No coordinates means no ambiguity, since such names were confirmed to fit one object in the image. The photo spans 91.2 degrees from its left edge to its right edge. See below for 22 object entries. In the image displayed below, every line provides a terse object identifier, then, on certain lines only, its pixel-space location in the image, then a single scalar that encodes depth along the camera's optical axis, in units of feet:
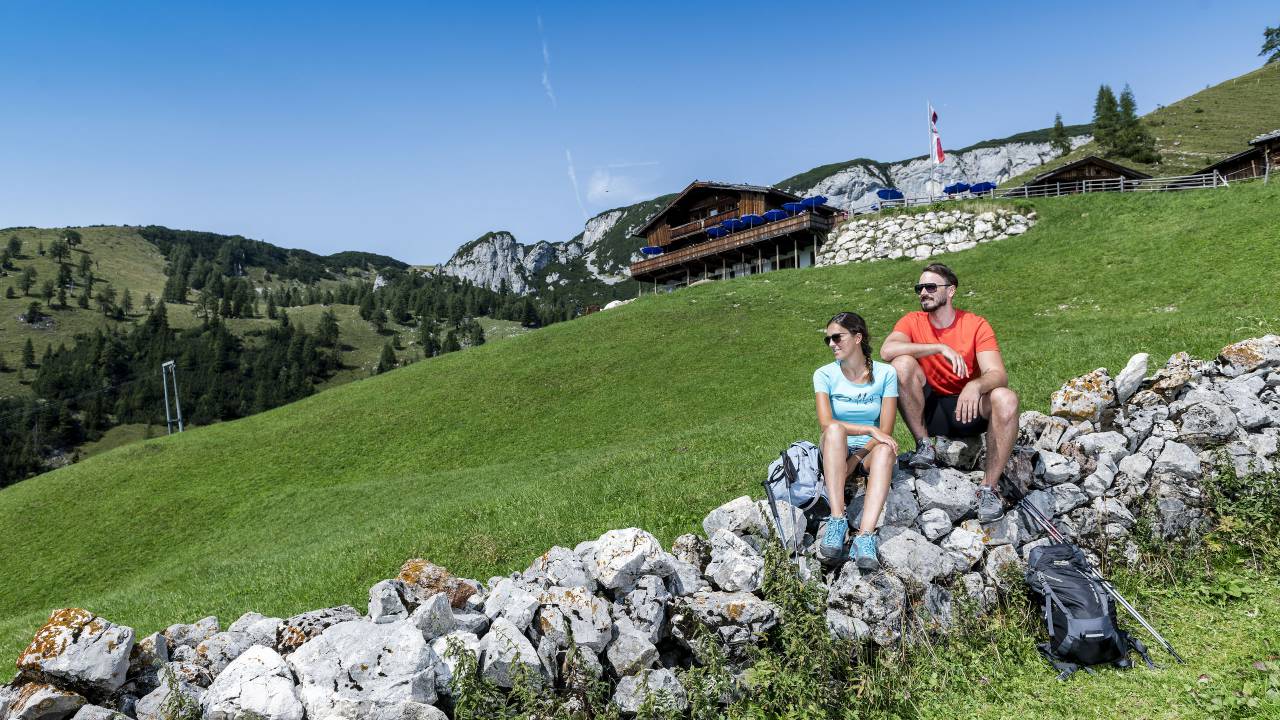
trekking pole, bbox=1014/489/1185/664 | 18.80
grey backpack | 23.30
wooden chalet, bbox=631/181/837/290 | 186.60
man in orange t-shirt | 23.30
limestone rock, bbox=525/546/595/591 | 20.83
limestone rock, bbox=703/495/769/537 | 24.08
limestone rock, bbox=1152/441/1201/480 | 24.80
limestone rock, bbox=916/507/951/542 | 23.15
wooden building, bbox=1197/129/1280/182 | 173.17
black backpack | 18.17
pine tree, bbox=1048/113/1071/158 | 336.08
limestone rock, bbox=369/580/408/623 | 19.47
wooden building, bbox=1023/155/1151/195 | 210.59
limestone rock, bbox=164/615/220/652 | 20.89
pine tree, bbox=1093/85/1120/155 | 275.80
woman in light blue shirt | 21.61
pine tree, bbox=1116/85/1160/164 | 257.75
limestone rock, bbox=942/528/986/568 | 22.35
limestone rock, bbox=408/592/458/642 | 18.28
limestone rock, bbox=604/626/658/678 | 18.30
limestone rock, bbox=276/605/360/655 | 19.10
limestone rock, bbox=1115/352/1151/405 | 29.14
